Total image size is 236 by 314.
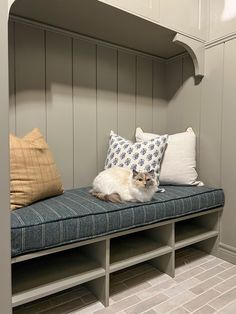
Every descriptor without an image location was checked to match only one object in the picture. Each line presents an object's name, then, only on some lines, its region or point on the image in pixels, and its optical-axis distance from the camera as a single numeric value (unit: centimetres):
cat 137
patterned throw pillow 166
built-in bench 104
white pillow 179
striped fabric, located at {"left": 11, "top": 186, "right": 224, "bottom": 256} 101
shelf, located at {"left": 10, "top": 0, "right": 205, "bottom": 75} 138
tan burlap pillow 119
